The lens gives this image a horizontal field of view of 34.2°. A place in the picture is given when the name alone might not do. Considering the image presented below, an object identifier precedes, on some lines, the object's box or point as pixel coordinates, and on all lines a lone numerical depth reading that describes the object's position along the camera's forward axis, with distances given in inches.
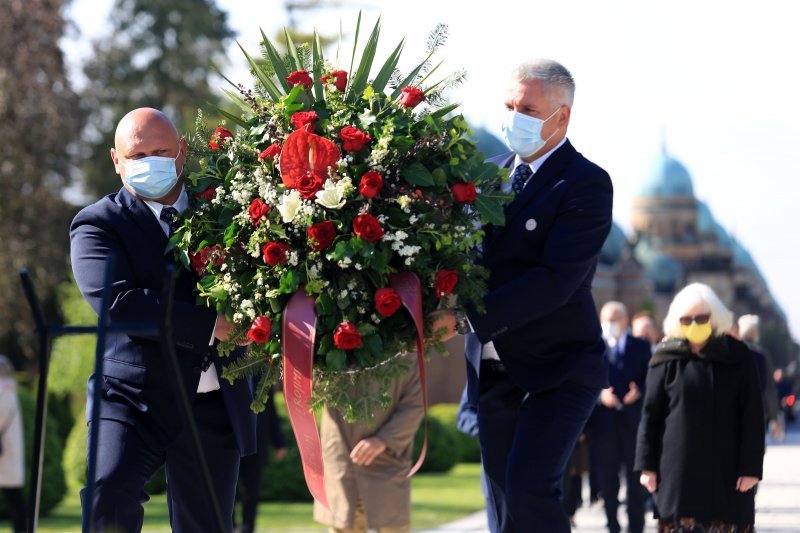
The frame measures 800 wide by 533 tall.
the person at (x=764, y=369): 565.0
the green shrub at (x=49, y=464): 628.6
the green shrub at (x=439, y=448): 877.8
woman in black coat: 334.0
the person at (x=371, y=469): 342.6
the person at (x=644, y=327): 589.7
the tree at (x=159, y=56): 1521.9
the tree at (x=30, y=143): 1224.2
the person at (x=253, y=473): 453.7
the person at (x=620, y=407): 521.7
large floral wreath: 198.8
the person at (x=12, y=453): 512.1
